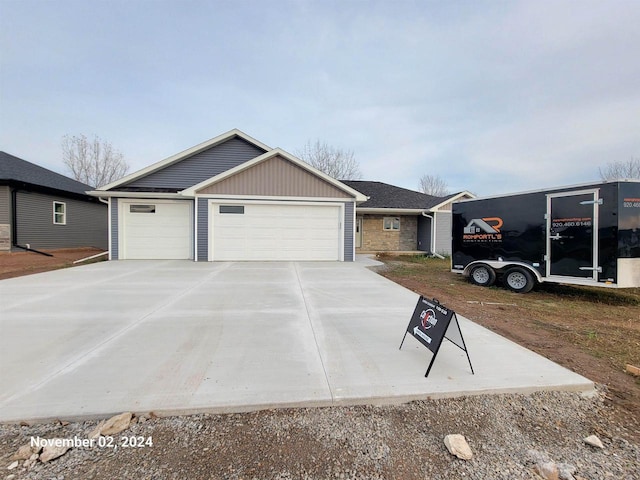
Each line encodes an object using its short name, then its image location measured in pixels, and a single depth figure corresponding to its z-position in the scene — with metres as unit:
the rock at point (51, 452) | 1.83
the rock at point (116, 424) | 2.08
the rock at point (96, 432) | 2.04
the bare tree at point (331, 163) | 30.84
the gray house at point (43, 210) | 13.71
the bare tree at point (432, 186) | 46.19
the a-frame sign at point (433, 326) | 2.83
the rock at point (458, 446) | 1.90
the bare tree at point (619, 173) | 28.23
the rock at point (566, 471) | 1.74
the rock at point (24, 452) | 1.85
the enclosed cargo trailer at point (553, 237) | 6.21
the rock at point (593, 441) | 2.01
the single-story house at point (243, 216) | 11.69
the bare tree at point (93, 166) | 30.33
